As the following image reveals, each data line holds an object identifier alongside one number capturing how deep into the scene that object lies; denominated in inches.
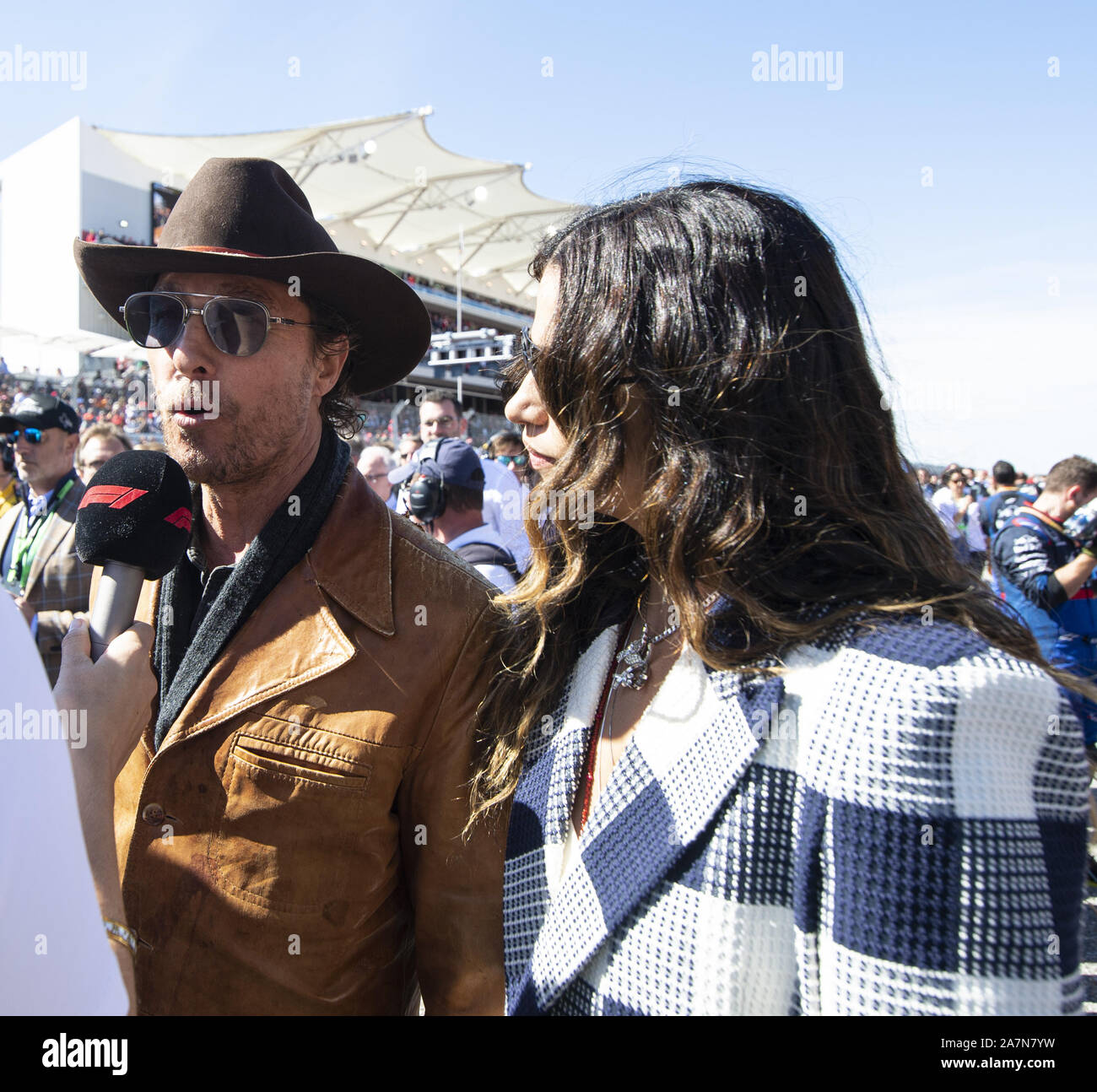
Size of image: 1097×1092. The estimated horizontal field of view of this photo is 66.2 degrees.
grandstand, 967.0
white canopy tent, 1070.4
